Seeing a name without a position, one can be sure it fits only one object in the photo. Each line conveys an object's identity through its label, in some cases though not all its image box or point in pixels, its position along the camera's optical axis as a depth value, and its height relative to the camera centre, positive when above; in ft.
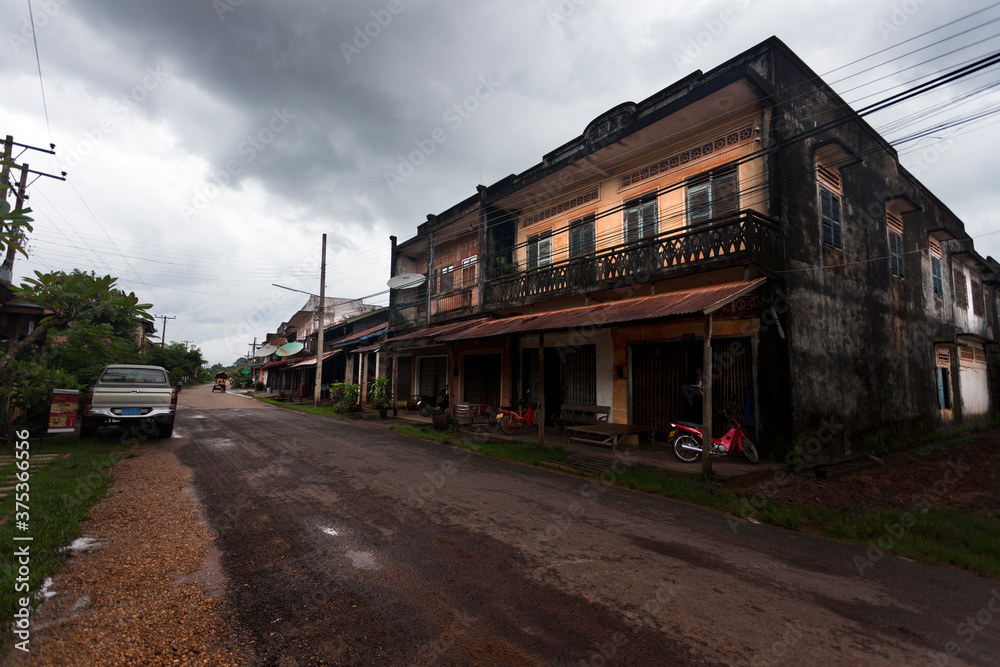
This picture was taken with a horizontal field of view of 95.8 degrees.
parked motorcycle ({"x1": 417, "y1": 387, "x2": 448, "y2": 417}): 58.10 -3.45
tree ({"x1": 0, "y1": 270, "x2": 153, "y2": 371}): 23.38 +4.04
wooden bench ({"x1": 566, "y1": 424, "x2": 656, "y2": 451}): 31.19 -3.86
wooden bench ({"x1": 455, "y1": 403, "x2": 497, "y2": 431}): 46.00 -4.00
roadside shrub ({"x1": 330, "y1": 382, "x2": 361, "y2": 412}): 62.80 -2.99
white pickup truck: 30.37 -1.78
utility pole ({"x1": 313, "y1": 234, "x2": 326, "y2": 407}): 69.72 +7.25
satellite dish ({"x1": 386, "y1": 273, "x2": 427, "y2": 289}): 60.64 +12.91
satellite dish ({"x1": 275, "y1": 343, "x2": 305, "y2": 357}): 91.54 +5.59
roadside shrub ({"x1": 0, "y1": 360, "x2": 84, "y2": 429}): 28.45 -0.87
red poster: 27.63 -2.31
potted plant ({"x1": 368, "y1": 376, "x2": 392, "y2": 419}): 61.06 -1.95
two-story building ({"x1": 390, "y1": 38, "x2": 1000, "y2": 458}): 29.07 +8.65
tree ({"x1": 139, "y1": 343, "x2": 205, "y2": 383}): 119.34 +4.46
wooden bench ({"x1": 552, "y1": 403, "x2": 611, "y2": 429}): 38.34 -3.15
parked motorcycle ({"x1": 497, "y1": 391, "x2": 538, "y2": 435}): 41.98 -3.68
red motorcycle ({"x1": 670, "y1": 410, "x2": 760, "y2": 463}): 27.84 -3.82
